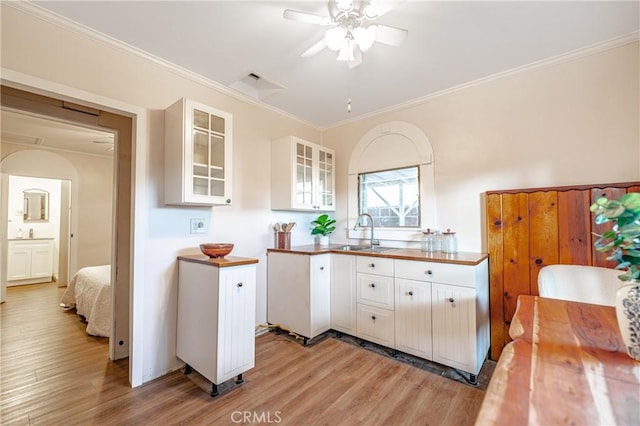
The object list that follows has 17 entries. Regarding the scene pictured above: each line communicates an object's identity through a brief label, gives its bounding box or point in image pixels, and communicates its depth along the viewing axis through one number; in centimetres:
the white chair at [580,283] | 149
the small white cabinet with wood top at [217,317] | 181
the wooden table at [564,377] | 57
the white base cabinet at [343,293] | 257
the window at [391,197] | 286
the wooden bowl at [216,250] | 199
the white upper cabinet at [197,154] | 196
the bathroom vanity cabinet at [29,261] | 485
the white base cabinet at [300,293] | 254
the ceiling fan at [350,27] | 146
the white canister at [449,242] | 248
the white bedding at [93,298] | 269
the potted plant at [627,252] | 77
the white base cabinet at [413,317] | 212
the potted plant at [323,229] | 319
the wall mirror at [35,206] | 523
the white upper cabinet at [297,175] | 284
